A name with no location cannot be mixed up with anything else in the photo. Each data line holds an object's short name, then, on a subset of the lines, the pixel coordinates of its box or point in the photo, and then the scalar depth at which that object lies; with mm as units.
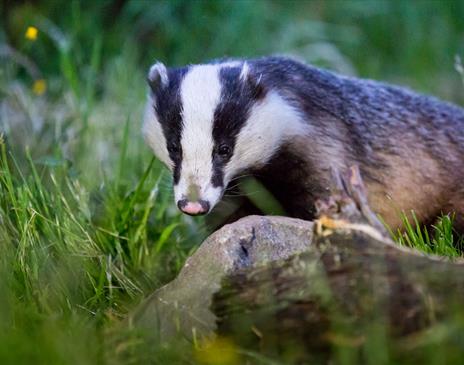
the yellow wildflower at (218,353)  5070
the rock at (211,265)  5703
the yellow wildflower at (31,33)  10015
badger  7758
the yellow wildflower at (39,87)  11398
